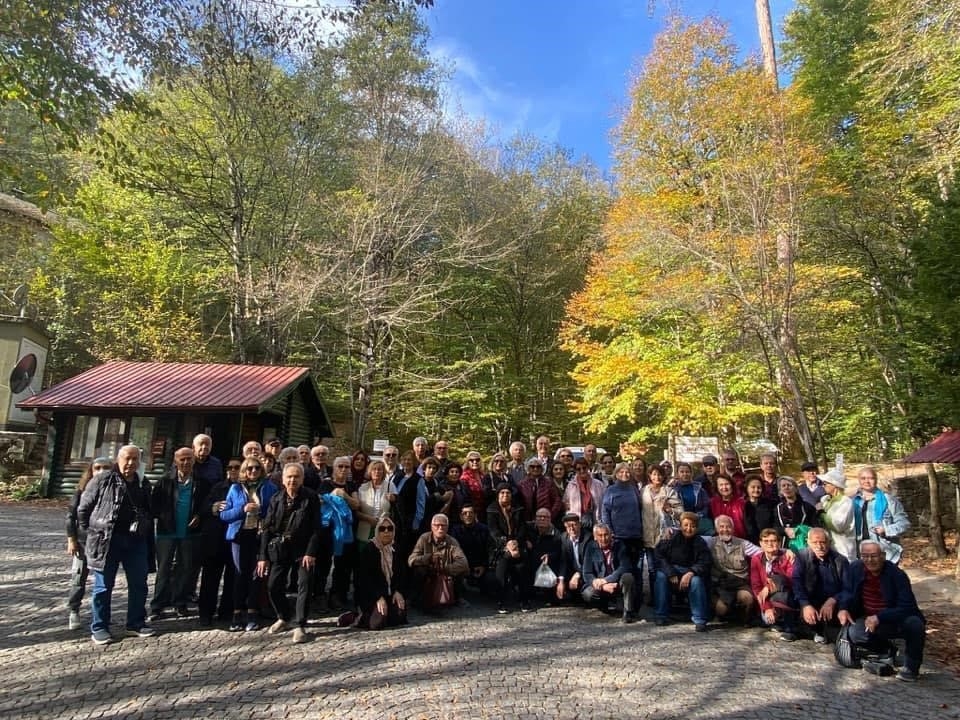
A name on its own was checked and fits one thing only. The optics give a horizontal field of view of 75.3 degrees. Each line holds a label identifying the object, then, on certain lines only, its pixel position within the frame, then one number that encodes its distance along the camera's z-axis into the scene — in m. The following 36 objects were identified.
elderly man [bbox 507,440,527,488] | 7.45
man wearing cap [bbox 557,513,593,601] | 6.64
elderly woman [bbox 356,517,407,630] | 5.50
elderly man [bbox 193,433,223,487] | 5.37
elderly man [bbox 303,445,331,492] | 6.22
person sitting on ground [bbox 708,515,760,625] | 6.18
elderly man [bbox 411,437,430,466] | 6.98
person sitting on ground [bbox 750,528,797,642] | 5.86
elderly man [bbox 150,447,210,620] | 5.21
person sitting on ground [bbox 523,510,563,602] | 6.66
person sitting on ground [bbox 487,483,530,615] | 6.52
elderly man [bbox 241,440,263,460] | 5.70
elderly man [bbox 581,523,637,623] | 6.29
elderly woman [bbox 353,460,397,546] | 5.81
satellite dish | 15.65
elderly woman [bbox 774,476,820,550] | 6.60
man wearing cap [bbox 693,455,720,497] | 7.13
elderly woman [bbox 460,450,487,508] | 7.13
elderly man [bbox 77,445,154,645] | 4.68
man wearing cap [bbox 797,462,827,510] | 6.76
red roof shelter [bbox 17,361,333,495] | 12.55
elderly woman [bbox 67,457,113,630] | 4.84
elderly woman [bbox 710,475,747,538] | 6.70
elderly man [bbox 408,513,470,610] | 6.06
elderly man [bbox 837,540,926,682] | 5.00
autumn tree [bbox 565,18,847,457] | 10.62
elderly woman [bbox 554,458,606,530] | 7.11
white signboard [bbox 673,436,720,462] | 13.75
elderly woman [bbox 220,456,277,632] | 5.20
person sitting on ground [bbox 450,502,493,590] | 6.68
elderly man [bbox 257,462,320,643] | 5.11
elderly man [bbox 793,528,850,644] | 5.68
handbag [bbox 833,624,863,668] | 5.14
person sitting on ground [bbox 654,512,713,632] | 6.07
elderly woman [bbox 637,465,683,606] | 6.68
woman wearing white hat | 6.32
